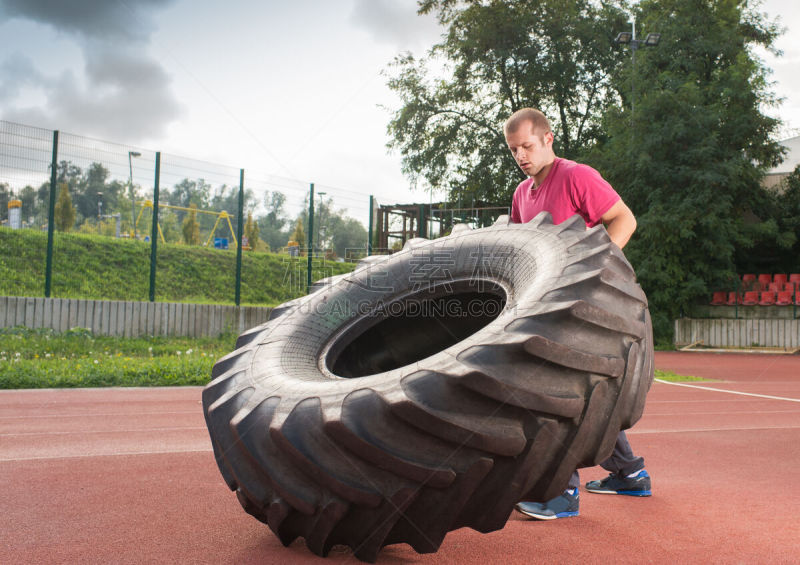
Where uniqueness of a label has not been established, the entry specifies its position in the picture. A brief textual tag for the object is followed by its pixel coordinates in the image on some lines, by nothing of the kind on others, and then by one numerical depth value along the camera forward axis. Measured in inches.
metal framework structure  697.2
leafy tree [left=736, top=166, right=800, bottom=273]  829.8
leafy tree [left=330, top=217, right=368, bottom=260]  646.5
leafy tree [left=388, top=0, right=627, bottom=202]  1017.5
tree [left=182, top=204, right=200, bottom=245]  837.8
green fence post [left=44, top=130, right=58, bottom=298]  438.3
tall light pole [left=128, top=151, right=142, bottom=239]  472.0
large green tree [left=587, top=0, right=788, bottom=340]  784.3
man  114.9
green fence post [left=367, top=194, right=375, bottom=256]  624.4
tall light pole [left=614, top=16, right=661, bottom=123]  834.8
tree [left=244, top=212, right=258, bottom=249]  682.3
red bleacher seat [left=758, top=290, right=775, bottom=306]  756.0
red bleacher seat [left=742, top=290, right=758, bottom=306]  770.8
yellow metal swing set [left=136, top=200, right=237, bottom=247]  544.1
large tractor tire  68.1
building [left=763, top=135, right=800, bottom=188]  1198.3
